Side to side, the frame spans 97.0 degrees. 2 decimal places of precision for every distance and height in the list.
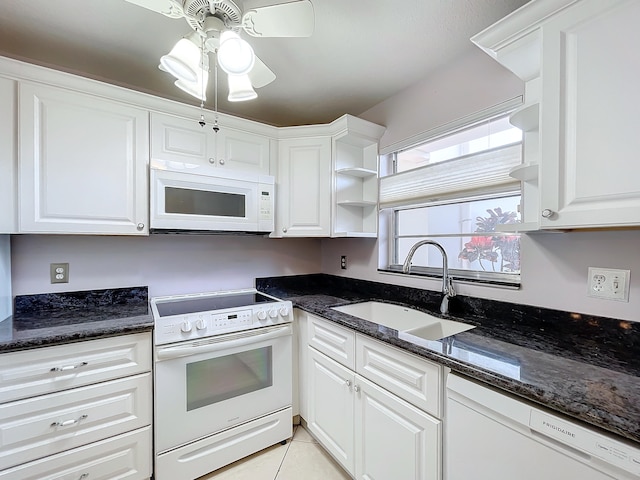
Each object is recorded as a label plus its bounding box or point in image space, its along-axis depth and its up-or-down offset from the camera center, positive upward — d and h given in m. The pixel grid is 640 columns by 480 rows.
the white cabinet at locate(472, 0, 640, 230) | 0.84 +0.43
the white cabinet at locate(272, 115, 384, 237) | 2.10 +0.42
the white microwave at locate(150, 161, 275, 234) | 1.68 +0.24
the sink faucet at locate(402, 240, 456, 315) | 1.57 -0.26
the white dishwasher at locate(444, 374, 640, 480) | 0.67 -0.56
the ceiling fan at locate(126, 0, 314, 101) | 1.01 +0.80
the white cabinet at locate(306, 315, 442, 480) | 1.08 -0.83
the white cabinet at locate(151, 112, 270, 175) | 1.71 +0.60
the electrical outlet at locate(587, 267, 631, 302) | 1.08 -0.18
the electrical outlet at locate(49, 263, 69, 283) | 1.68 -0.22
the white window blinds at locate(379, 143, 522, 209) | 1.46 +0.35
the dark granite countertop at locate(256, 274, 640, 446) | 0.72 -0.42
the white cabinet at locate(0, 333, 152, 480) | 1.20 -0.80
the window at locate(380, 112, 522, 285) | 1.51 +0.23
